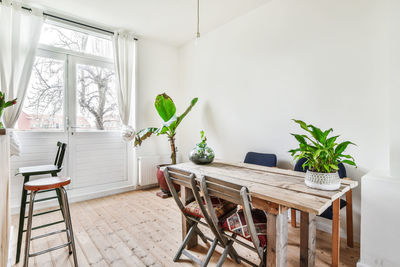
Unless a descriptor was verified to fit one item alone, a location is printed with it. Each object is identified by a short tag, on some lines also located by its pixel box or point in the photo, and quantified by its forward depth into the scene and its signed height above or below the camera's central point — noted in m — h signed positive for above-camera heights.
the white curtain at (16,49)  2.70 +1.10
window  3.12 +0.76
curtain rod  2.90 +1.75
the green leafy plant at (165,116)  3.54 +0.24
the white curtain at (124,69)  3.64 +1.11
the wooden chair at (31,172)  1.87 -0.43
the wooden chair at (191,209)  1.61 -0.71
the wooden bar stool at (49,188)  1.64 -0.56
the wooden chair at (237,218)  1.31 -0.69
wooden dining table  1.17 -0.40
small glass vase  2.10 -0.27
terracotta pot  3.61 -0.95
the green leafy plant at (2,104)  1.60 +0.20
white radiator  3.92 -0.77
